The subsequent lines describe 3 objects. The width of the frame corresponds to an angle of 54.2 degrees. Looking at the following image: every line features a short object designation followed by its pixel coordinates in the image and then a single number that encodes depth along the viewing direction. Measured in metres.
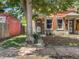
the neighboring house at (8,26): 7.69
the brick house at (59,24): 12.07
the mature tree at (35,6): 5.89
